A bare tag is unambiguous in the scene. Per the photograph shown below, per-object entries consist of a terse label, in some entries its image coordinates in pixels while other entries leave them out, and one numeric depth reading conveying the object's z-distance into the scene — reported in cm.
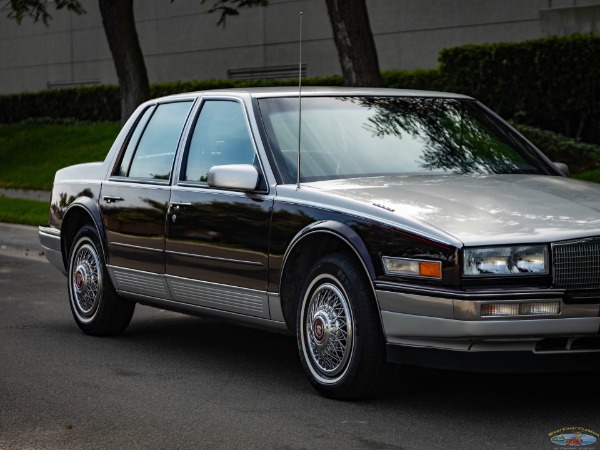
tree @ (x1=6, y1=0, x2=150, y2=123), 2295
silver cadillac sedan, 614
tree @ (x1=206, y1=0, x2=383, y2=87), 1656
